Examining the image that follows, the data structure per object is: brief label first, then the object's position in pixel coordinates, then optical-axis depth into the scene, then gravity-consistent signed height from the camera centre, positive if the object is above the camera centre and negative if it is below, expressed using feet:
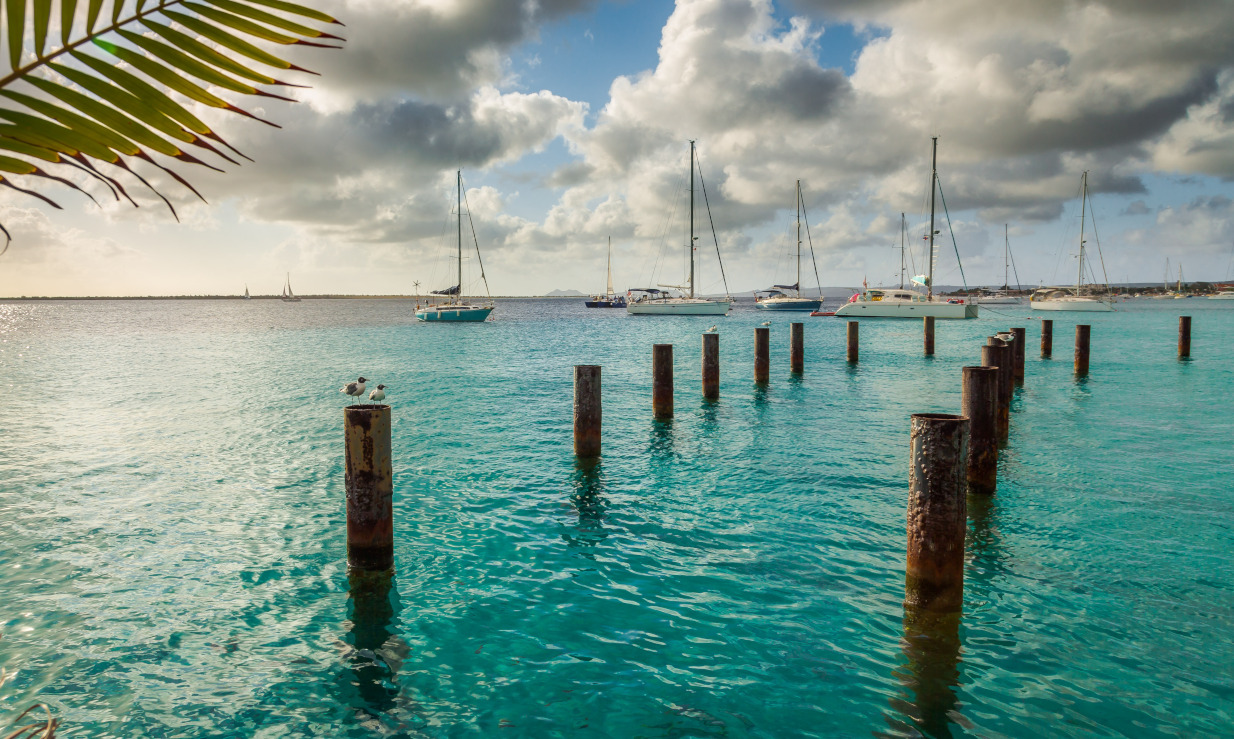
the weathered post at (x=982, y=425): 30.53 -4.77
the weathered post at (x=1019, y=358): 65.36 -3.51
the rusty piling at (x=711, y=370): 58.39 -4.10
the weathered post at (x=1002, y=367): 42.86 -2.89
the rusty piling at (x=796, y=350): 74.59 -3.03
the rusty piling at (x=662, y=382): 49.34 -4.37
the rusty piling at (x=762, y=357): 68.64 -3.48
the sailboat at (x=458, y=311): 225.35 +4.13
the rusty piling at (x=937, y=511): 19.45 -5.52
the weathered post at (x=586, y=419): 38.37 -5.47
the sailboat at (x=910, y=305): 183.62 +4.78
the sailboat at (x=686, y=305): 229.25 +6.22
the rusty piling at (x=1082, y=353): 71.46 -3.28
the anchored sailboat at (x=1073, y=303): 247.09 +7.13
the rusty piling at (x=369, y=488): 21.94 -5.45
